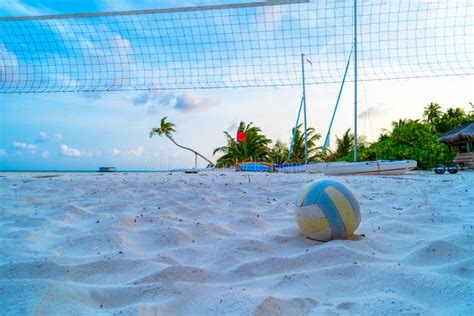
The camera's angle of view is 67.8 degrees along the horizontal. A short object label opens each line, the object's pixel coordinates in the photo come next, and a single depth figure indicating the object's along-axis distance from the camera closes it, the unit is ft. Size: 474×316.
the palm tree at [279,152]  77.19
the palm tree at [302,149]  72.95
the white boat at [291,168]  46.16
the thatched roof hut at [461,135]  53.16
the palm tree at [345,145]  76.24
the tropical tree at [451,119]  90.53
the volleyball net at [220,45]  24.07
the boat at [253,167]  51.89
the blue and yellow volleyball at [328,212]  7.87
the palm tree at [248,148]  76.28
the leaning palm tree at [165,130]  93.76
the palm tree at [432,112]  100.83
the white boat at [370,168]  30.99
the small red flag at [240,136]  65.41
